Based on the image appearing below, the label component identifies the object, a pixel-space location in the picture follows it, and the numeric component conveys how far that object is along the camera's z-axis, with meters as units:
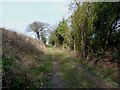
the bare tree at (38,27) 34.29
